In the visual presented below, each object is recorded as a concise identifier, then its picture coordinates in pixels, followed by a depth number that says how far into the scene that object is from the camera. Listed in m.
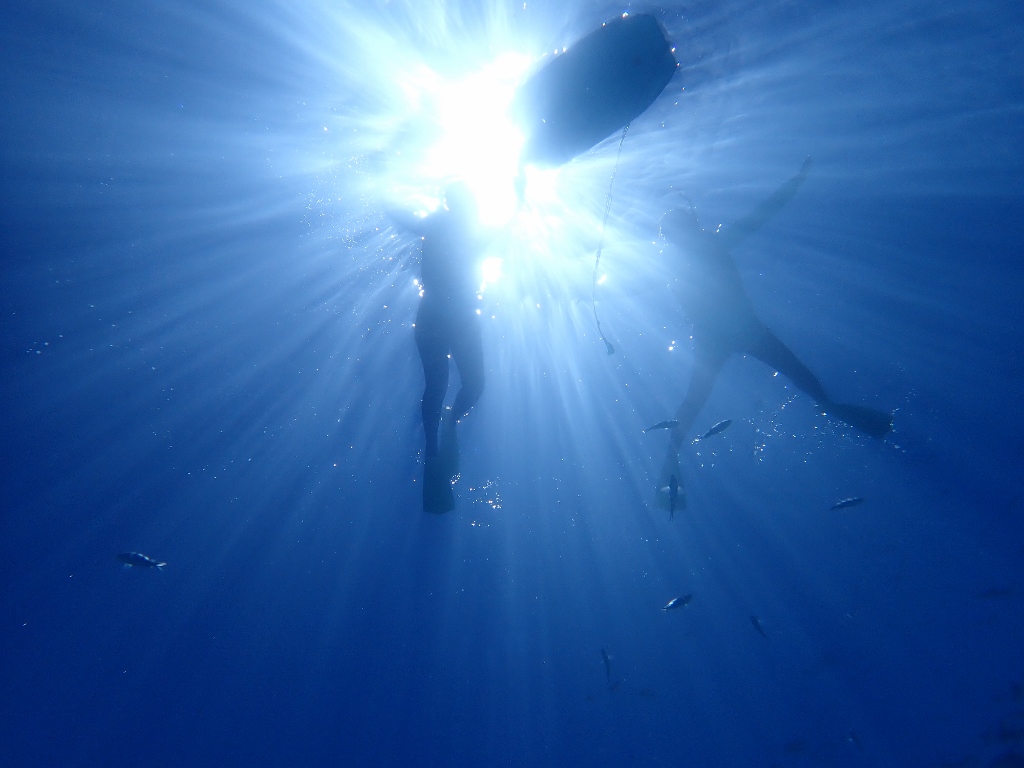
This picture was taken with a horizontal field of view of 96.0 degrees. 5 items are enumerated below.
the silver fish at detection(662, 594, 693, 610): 6.88
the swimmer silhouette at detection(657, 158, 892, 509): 7.24
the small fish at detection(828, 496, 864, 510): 6.63
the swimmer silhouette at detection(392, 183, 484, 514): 6.17
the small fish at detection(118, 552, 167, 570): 6.50
